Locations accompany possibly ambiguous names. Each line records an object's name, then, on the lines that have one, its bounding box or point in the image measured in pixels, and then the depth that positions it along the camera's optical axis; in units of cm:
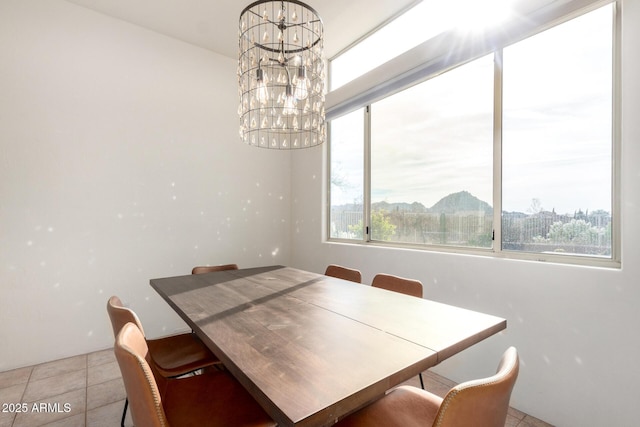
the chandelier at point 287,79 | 171
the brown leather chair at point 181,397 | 90
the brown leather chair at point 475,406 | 75
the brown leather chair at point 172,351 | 133
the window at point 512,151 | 173
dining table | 78
